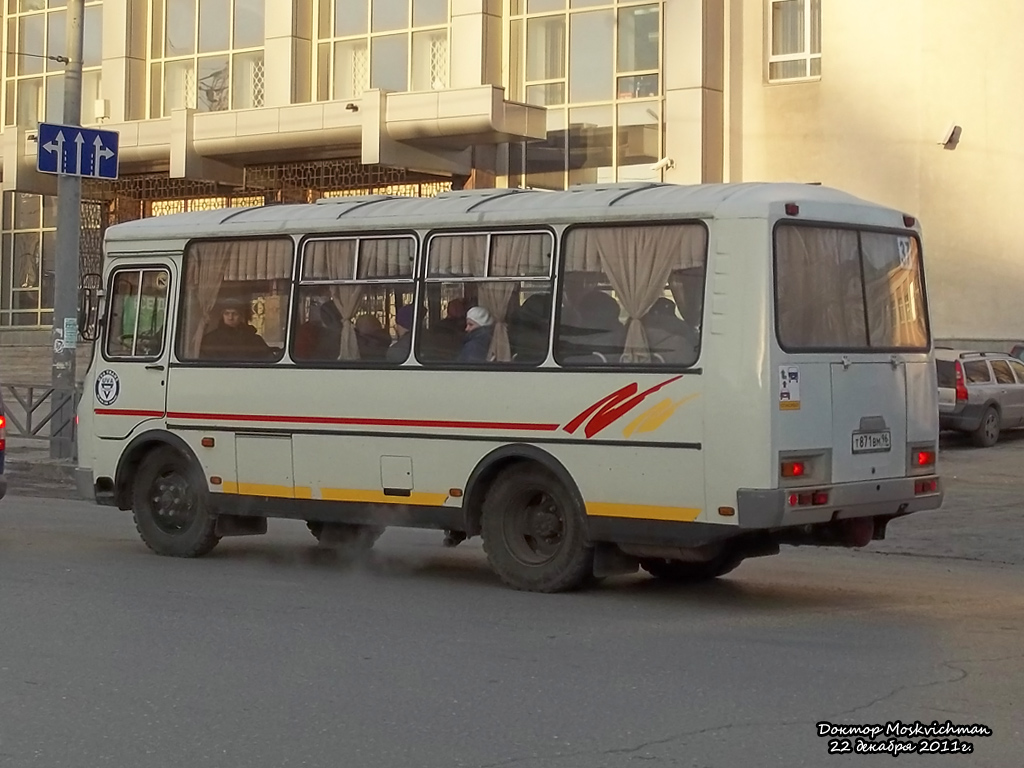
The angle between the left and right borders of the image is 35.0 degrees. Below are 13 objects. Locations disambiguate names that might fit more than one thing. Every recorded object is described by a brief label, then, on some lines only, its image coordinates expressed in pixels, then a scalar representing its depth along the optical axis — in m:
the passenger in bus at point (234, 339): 12.82
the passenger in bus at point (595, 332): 10.96
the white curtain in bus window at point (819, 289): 10.46
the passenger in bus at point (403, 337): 11.97
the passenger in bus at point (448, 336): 11.71
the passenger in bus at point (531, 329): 11.27
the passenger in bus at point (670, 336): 10.56
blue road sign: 20.83
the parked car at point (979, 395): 25.62
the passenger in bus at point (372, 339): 12.12
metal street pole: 21.58
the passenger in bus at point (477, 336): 11.55
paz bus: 10.42
